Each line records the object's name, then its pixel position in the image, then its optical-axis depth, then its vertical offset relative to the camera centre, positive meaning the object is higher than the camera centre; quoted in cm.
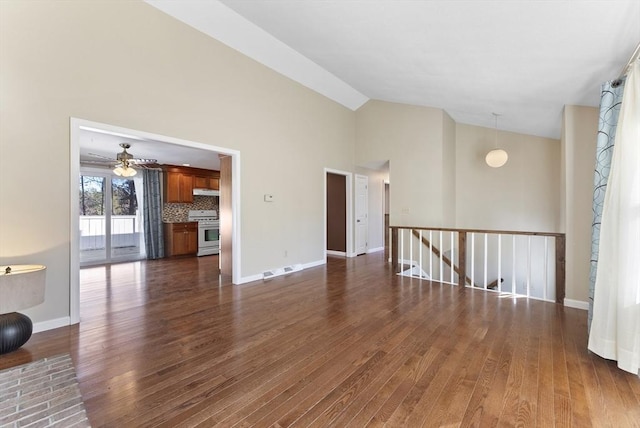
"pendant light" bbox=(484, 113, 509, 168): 535 +104
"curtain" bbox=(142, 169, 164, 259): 695 -1
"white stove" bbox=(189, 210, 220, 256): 768 -48
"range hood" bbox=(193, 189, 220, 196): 783 +60
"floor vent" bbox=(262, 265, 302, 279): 495 -107
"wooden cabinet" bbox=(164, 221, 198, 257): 724 -66
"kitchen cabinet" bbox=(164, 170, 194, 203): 734 +71
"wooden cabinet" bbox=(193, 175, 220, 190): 786 +90
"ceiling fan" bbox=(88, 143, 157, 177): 515 +95
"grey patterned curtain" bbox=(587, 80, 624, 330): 234 +53
